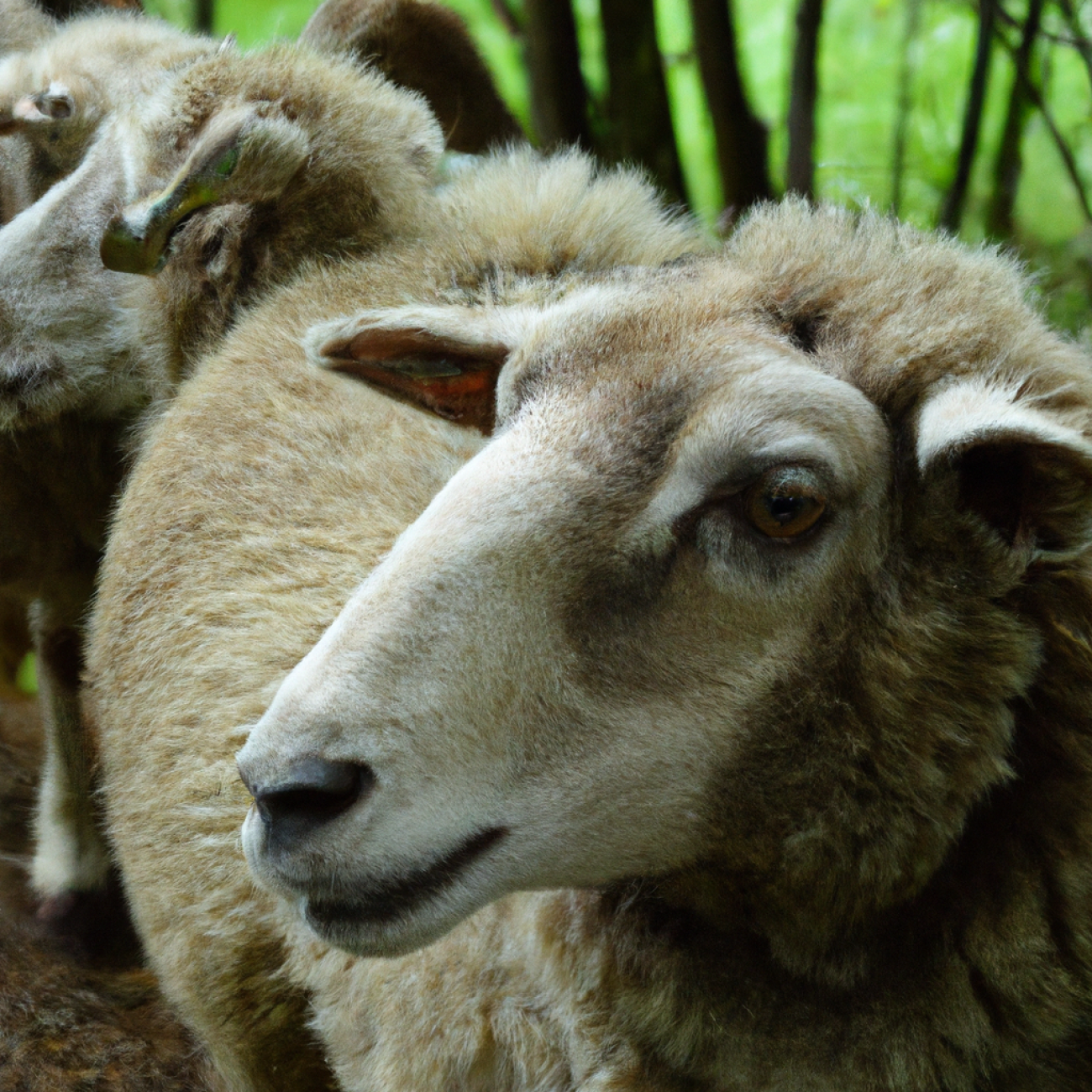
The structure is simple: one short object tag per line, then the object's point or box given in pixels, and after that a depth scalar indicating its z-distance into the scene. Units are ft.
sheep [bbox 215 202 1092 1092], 5.78
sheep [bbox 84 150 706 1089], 9.14
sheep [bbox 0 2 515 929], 11.34
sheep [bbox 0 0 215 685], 12.86
